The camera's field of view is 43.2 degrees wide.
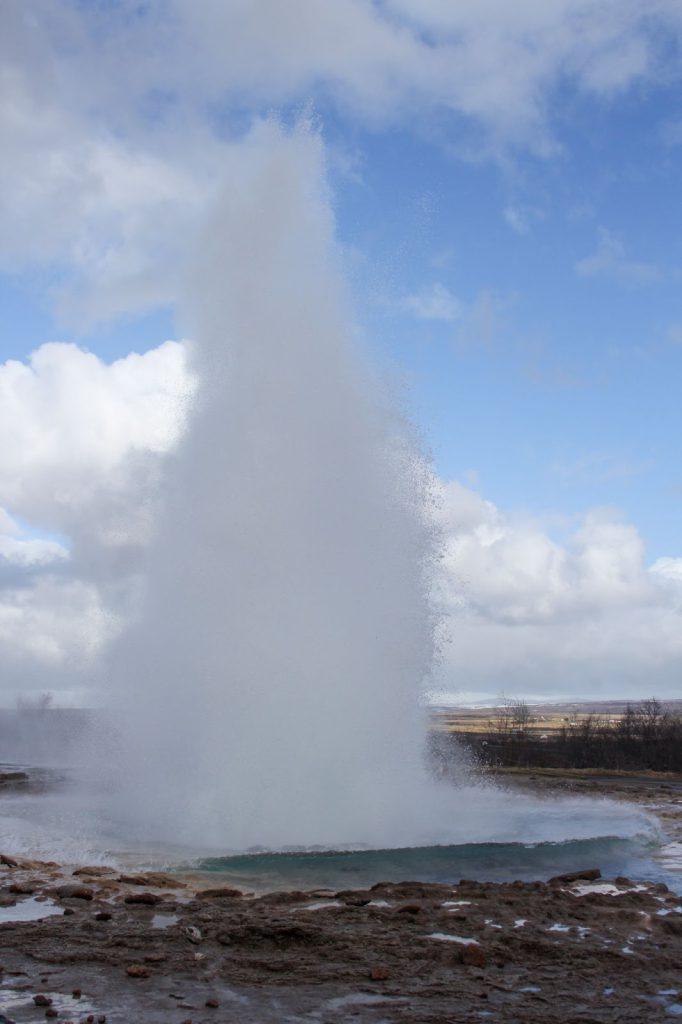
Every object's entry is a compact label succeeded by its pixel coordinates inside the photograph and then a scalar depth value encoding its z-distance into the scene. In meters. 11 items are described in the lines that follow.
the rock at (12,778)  30.47
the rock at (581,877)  11.88
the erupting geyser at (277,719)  15.48
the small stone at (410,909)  9.64
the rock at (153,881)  11.27
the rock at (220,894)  10.49
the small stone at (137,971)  7.39
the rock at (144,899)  10.05
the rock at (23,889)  10.61
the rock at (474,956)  7.87
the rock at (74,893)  10.28
